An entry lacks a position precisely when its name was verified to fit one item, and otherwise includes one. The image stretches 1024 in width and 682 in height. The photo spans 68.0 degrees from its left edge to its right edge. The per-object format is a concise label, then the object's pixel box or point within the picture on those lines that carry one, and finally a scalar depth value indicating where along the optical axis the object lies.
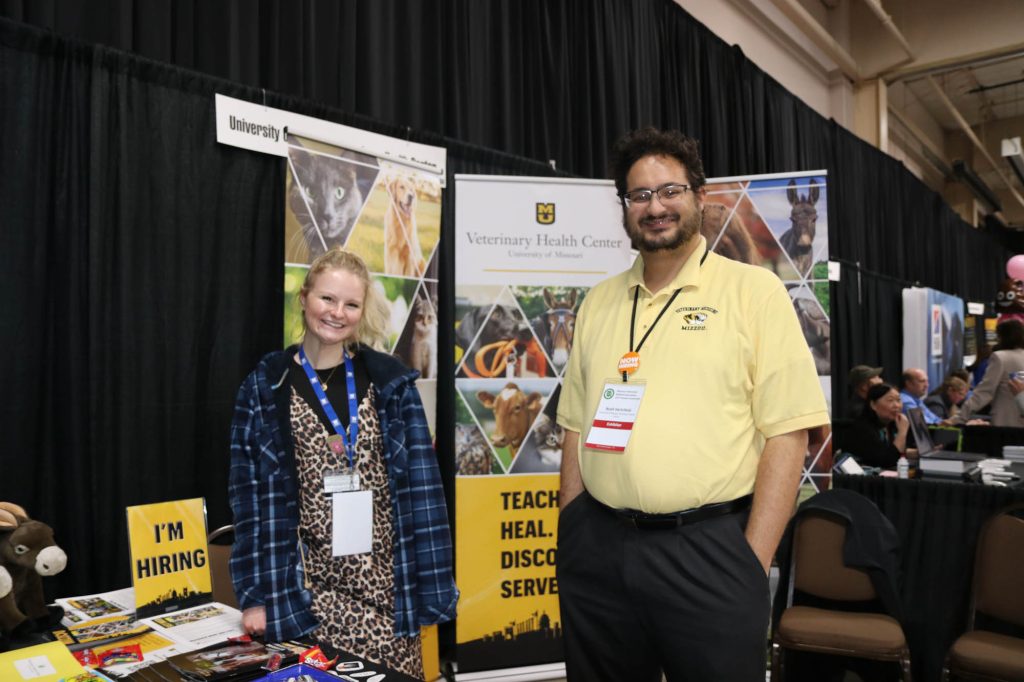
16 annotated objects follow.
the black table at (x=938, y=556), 3.01
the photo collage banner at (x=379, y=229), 2.72
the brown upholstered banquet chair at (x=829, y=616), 2.62
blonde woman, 1.77
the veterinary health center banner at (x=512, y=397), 3.18
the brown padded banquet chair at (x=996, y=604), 2.47
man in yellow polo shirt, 1.51
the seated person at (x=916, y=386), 6.81
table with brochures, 1.30
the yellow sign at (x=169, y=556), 1.79
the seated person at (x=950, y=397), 7.79
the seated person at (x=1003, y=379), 5.19
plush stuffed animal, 1.54
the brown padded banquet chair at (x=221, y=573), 2.23
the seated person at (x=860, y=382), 5.28
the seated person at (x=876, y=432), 4.54
